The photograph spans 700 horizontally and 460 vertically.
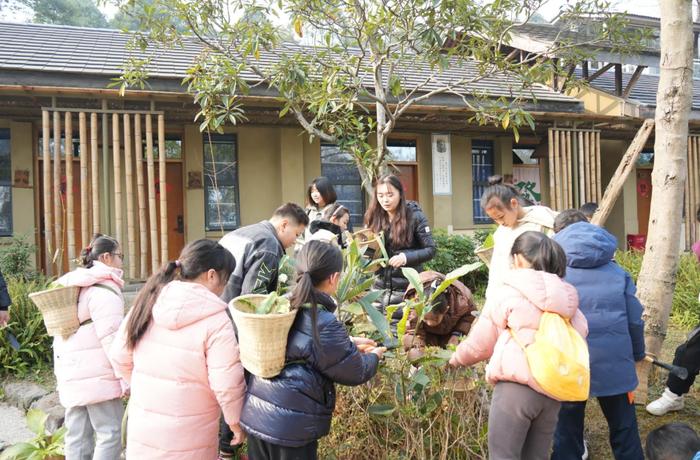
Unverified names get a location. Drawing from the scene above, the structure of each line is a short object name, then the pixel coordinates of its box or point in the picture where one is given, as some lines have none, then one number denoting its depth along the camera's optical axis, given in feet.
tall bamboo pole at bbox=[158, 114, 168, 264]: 26.58
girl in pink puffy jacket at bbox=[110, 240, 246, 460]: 7.64
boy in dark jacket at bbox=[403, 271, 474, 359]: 11.23
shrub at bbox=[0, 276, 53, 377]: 17.30
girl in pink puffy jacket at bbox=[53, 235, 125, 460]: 9.95
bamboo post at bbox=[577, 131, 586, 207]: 34.81
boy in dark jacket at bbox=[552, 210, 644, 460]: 9.48
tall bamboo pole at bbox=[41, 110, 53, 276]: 24.76
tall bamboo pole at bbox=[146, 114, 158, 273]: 25.82
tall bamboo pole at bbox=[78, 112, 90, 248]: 25.38
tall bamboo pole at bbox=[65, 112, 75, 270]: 24.70
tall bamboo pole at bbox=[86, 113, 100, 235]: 25.46
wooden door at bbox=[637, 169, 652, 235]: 43.50
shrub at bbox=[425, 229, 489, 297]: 28.96
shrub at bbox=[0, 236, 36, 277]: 25.07
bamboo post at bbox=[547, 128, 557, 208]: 34.14
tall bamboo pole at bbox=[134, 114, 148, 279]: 26.02
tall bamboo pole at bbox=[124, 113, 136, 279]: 26.02
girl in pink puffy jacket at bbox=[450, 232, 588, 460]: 7.68
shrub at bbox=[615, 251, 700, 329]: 22.66
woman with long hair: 13.14
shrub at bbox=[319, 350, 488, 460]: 9.17
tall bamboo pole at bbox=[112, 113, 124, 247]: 25.71
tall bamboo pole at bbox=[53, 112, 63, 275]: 24.90
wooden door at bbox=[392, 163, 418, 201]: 37.19
